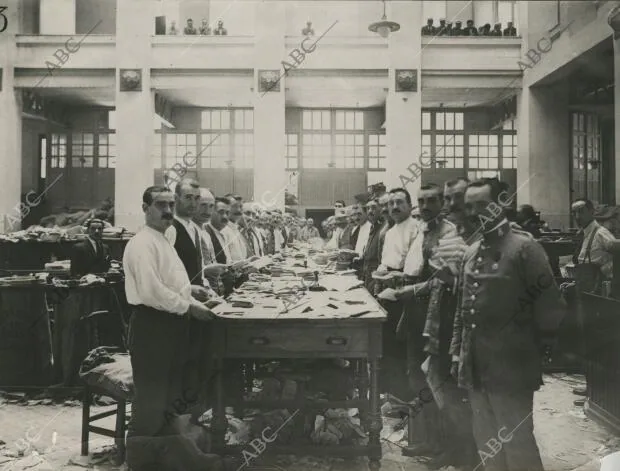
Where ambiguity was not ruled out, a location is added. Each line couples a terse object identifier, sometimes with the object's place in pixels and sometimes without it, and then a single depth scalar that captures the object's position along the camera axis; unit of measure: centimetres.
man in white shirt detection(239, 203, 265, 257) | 853
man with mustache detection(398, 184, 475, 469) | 336
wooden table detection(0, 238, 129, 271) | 894
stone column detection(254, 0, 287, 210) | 1368
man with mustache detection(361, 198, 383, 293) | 694
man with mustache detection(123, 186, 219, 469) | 313
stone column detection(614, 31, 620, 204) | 790
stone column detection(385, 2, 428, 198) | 1382
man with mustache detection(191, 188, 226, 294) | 502
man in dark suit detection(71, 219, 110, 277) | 654
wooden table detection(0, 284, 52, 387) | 492
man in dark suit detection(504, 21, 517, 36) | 1409
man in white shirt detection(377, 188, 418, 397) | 465
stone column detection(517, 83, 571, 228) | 1344
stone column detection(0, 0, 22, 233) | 1298
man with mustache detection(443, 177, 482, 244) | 322
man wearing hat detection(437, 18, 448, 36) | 1405
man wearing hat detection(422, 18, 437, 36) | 1419
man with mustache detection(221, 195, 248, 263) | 682
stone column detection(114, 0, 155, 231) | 1364
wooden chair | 349
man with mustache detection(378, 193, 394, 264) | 632
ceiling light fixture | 1020
